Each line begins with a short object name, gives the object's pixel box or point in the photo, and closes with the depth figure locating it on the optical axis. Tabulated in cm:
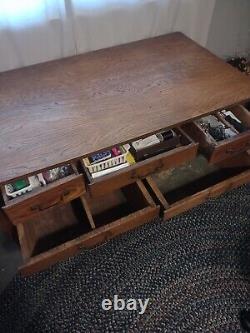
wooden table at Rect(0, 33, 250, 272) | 82
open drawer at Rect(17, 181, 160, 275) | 96
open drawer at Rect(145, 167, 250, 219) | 108
